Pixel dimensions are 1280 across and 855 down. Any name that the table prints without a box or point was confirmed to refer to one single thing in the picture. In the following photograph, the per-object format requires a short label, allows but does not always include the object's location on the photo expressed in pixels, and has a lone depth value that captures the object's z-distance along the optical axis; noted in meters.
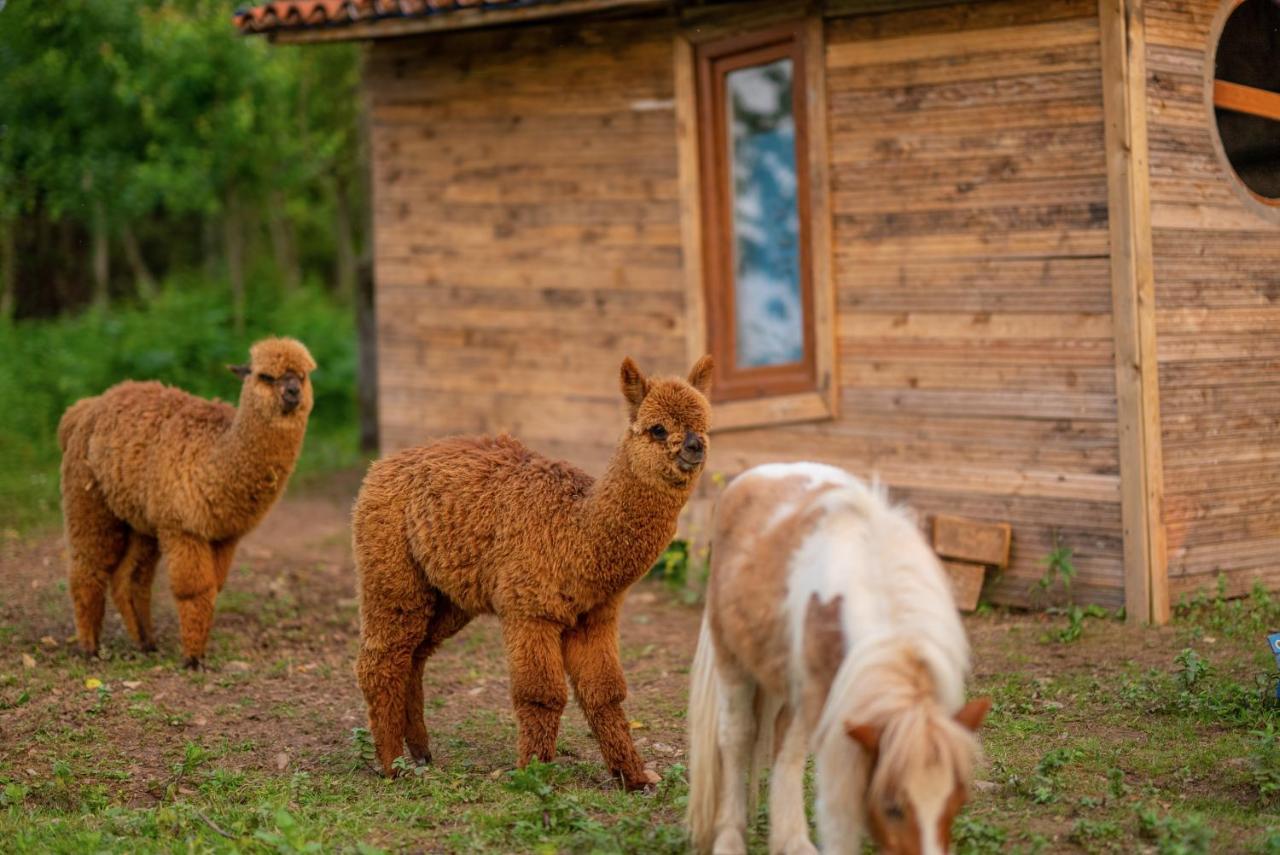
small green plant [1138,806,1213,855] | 4.52
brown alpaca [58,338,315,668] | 7.61
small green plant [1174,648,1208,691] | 6.61
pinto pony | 3.72
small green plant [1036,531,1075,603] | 8.14
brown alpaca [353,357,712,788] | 5.39
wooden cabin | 7.92
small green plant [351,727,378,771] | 6.24
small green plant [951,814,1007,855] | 4.67
